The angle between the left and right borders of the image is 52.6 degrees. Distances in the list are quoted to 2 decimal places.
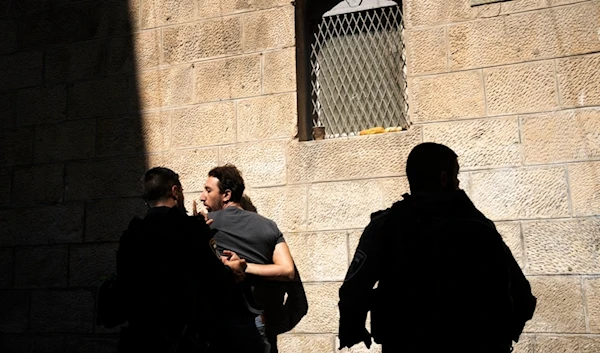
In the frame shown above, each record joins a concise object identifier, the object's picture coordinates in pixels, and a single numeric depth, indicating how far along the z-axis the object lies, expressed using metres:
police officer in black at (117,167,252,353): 2.92
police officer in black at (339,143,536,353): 2.43
